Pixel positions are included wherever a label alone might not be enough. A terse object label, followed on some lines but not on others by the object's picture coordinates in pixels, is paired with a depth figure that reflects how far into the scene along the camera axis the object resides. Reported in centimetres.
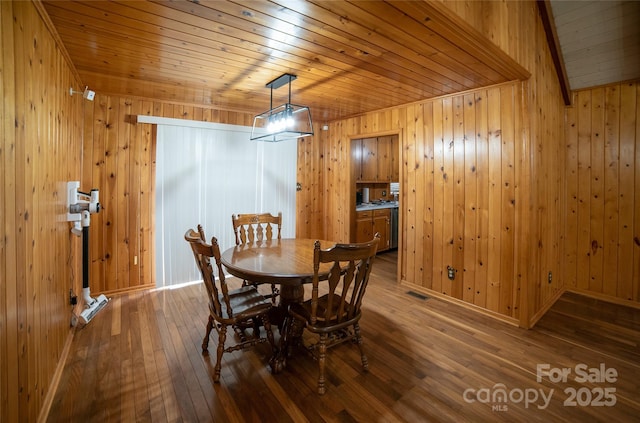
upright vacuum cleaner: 240
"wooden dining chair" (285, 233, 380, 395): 176
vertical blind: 357
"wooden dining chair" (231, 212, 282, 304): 304
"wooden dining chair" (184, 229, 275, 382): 186
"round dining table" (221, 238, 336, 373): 194
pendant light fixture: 262
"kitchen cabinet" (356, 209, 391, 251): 506
